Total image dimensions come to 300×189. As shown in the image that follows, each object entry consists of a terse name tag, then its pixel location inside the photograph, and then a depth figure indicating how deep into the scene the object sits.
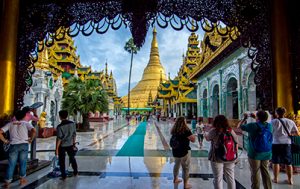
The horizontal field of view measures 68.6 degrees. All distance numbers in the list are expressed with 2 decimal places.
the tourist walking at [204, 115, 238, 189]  3.37
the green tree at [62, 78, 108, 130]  17.25
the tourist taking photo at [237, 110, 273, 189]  3.70
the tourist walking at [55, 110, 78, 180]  4.93
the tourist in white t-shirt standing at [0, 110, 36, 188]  4.30
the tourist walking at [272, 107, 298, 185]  4.63
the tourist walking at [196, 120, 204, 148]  9.38
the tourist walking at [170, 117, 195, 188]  4.19
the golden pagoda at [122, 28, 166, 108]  70.50
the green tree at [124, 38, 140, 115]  44.12
